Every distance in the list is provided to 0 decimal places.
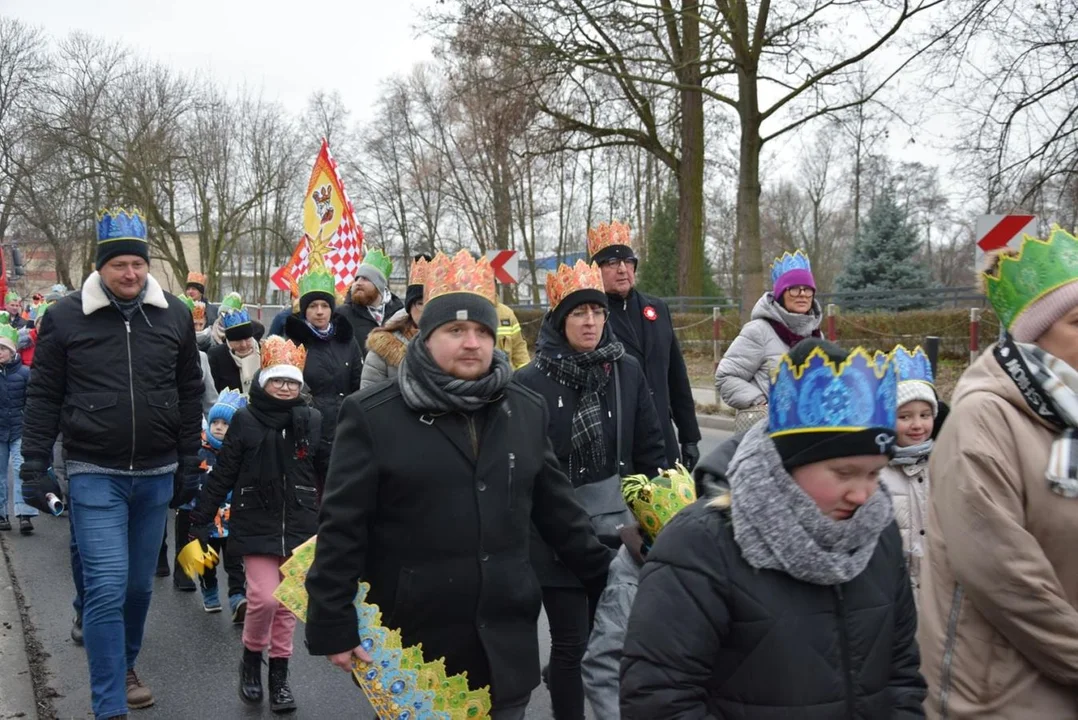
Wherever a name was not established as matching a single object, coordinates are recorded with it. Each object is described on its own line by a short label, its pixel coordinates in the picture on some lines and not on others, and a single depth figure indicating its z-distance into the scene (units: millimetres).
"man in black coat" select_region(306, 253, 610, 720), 3189
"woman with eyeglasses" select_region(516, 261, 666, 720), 4383
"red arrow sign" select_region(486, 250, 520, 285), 17266
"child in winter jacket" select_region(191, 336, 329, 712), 5246
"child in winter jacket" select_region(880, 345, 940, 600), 4203
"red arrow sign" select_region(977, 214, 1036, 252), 10992
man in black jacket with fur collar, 4633
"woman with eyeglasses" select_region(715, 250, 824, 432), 6141
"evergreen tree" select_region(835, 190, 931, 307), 28547
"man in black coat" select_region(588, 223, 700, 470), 5738
